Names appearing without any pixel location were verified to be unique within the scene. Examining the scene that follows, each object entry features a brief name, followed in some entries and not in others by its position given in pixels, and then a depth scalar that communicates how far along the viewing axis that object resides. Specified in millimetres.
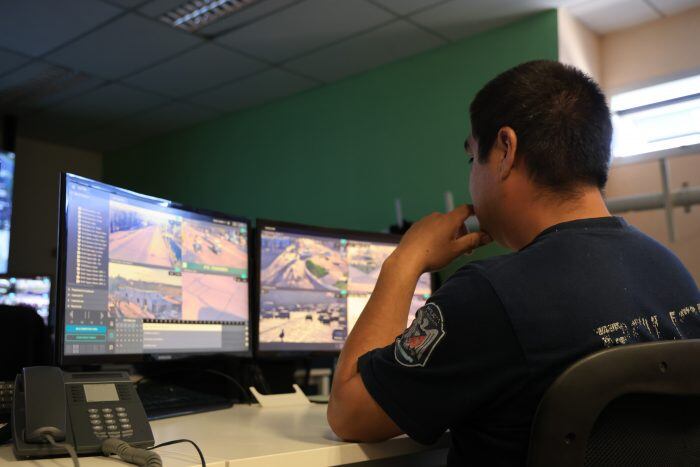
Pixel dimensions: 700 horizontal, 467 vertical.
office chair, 748
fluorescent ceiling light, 3490
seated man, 884
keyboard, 1374
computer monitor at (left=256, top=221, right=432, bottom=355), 1770
